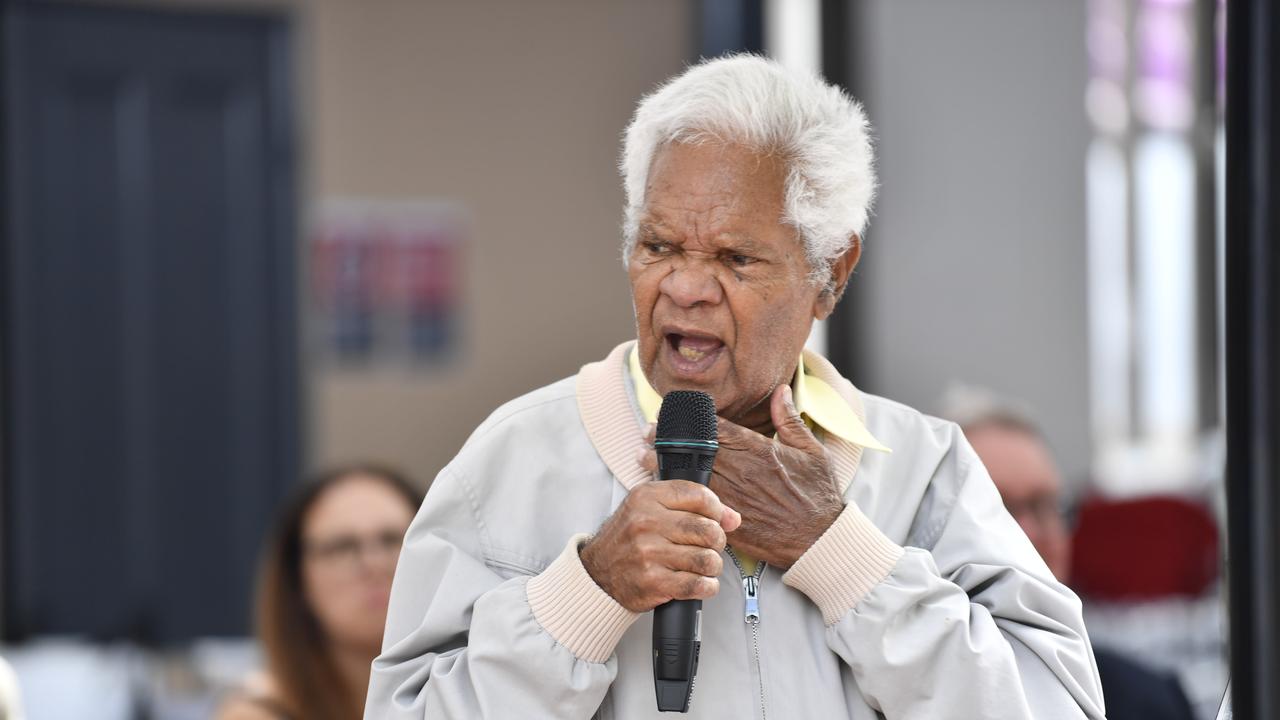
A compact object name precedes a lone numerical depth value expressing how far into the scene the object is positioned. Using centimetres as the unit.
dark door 919
